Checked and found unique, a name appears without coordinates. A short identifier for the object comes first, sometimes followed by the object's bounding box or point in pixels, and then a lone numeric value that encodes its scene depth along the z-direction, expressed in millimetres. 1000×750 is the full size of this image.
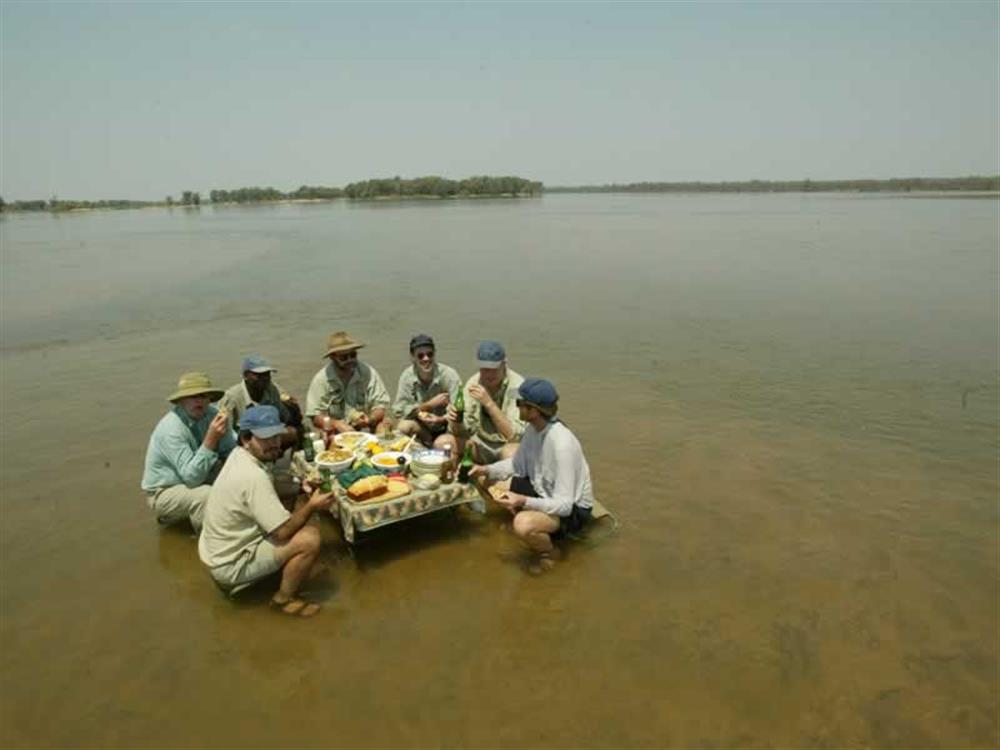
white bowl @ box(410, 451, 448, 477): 5727
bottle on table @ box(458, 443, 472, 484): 6198
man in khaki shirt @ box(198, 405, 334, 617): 4578
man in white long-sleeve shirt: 5359
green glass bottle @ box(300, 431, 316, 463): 6281
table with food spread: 5332
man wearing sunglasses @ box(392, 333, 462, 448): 7398
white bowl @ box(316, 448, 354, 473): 5738
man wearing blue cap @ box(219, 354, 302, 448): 6508
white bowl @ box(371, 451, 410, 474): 5816
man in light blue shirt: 5773
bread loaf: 5344
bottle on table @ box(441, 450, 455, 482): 5742
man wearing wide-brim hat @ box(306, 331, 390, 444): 7215
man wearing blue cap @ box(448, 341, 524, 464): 6449
